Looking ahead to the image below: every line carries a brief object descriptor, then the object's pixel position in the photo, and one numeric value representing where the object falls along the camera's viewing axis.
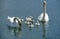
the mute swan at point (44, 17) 20.35
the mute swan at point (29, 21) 19.24
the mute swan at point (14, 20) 19.10
